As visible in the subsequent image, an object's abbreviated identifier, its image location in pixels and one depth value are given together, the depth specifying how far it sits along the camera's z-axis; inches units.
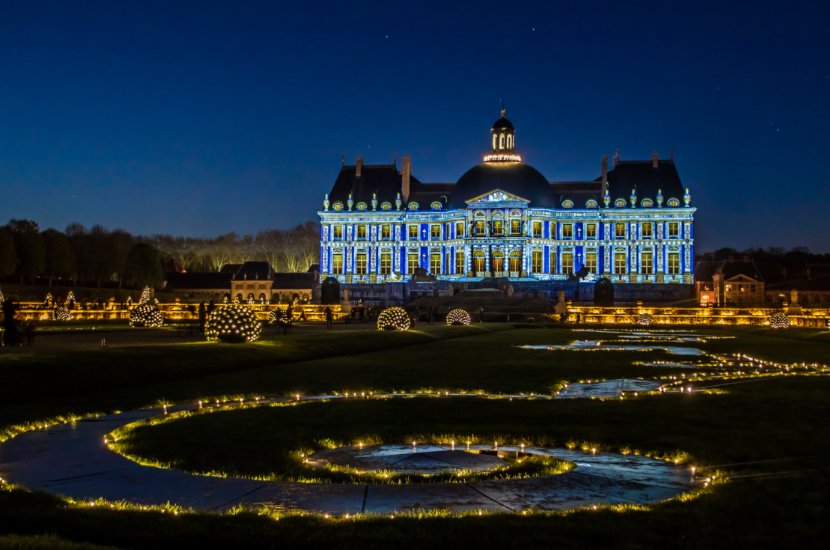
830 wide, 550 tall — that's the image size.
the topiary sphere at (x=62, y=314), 1872.5
